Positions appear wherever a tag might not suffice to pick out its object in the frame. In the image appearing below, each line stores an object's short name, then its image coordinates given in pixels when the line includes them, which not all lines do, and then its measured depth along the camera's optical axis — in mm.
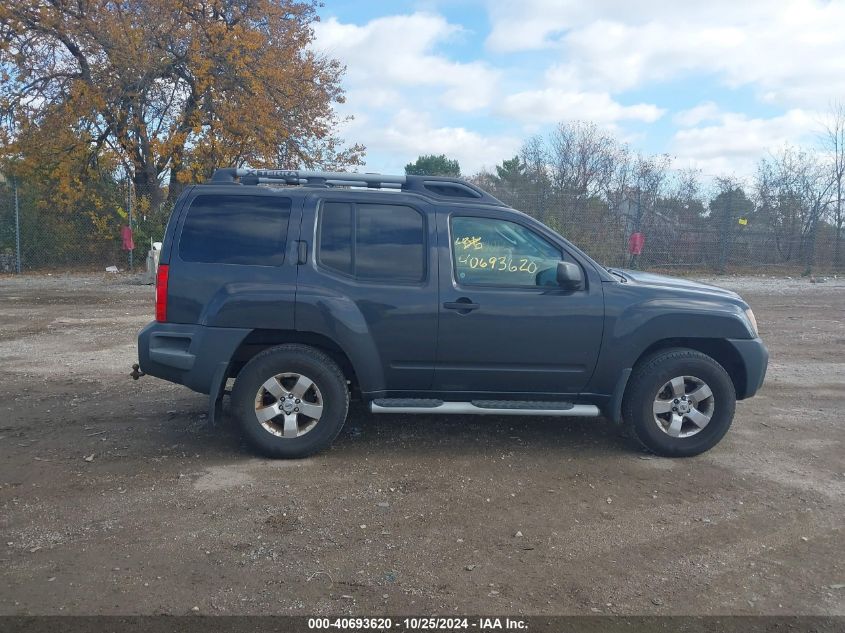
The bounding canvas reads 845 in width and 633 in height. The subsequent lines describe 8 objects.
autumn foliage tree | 19344
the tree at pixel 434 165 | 37678
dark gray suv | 5195
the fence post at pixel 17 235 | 18391
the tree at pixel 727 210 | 19547
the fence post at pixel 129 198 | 19484
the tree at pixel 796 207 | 20078
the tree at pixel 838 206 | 20266
